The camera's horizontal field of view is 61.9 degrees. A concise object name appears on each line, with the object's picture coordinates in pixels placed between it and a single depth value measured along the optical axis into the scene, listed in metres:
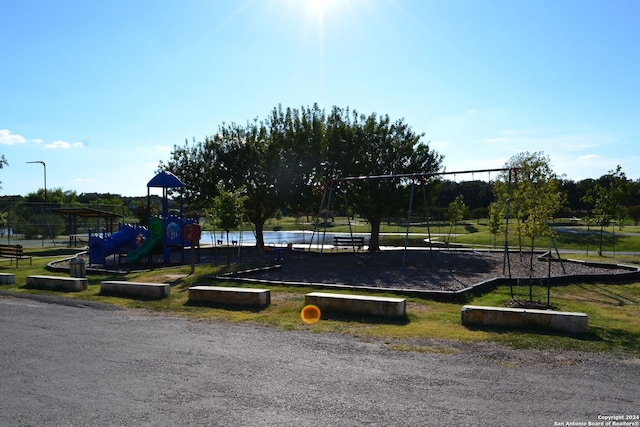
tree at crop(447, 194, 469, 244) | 32.47
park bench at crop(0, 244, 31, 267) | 22.92
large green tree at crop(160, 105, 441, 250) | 28.08
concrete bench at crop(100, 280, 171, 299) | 13.20
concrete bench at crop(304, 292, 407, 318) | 10.12
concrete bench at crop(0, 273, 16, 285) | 16.66
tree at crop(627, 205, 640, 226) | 60.75
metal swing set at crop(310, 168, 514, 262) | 16.55
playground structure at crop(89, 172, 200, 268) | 22.05
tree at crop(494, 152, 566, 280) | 12.02
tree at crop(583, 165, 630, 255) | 27.22
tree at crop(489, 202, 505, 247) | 24.67
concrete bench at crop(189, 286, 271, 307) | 11.70
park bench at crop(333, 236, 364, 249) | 28.55
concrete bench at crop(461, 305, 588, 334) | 8.64
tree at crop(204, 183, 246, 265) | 20.75
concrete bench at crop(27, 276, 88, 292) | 14.88
